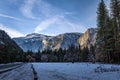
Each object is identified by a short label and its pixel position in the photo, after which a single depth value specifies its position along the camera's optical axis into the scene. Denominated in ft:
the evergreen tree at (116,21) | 85.74
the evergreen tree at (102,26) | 93.59
